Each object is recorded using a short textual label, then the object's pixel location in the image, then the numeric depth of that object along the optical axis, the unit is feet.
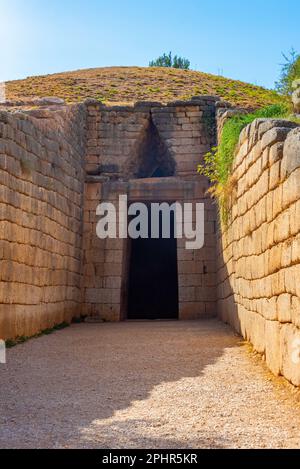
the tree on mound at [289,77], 24.24
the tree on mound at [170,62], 84.53
